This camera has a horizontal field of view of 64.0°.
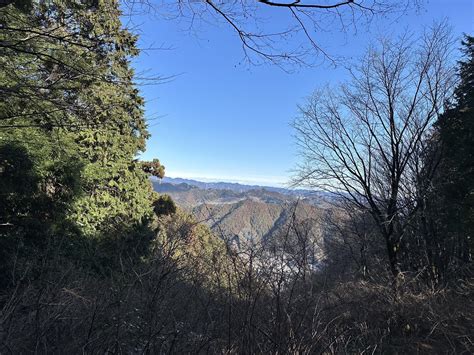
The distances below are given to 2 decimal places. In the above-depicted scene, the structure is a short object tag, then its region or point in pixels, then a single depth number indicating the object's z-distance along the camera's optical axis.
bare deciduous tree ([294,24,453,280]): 11.54
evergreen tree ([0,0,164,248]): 4.25
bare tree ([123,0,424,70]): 2.88
